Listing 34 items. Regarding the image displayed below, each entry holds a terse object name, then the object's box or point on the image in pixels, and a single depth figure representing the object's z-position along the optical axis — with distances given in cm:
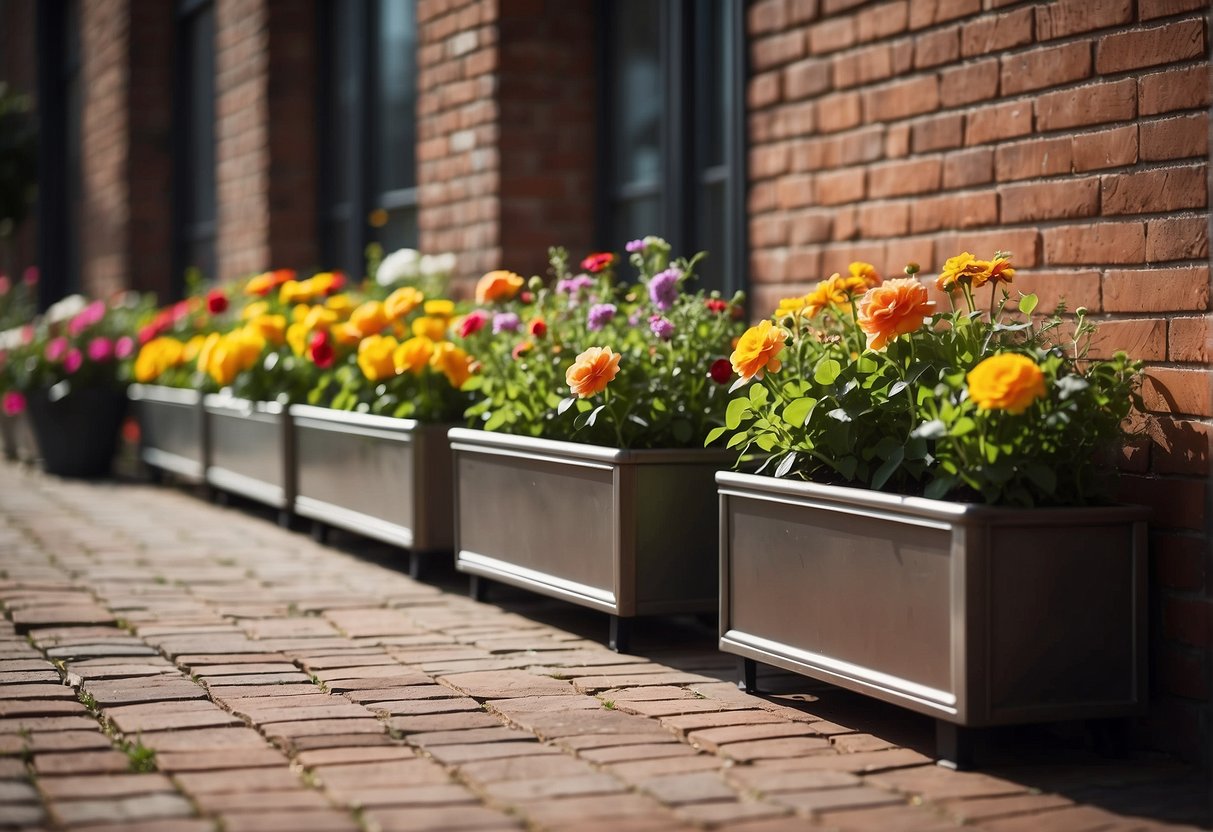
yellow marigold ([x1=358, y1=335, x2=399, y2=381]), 601
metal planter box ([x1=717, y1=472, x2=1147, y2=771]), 337
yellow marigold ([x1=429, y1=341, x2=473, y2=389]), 566
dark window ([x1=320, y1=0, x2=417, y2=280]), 840
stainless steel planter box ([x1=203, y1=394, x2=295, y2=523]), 711
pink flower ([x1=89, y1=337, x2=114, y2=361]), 980
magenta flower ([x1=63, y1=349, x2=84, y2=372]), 959
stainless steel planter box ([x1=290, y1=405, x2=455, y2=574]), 588
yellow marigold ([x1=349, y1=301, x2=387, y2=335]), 629
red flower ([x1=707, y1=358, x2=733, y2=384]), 466
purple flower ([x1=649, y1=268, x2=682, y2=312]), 490
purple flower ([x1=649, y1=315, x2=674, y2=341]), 474
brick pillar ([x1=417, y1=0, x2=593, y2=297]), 693
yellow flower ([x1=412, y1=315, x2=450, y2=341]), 598
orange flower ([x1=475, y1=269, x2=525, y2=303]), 548
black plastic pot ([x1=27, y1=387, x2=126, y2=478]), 975
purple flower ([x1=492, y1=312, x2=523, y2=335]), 531
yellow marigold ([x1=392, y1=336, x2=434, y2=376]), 579
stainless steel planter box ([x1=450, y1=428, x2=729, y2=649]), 461
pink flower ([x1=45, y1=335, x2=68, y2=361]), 979
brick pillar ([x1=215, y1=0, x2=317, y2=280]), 936
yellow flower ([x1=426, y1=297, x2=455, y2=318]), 620
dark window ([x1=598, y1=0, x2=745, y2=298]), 562
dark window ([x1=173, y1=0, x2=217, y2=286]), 1140
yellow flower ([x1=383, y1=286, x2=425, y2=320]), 607
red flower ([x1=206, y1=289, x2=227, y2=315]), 786
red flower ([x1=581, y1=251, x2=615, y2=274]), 512
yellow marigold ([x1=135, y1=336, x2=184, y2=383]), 877
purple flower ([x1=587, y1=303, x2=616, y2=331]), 493
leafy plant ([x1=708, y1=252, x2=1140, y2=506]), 348
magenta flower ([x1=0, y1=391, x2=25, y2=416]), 995
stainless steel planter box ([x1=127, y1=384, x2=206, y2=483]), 841
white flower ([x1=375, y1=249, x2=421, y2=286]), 721
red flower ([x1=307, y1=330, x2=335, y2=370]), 657
